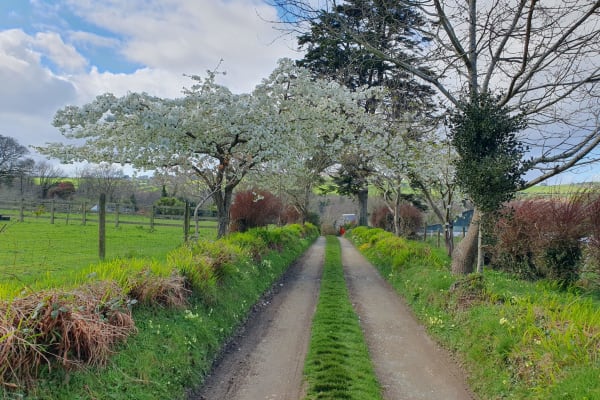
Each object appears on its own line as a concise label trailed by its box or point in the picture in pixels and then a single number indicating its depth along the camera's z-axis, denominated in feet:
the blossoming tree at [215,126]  29.27
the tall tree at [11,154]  127.95
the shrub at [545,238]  28.35
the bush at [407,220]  79.66
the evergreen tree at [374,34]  28.81
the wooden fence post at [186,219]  36.66
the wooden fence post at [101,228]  26.81
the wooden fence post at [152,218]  61.36
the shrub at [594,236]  26.17
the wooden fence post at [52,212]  60.95
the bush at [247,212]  54.60
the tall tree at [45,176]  130.36
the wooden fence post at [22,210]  61.46
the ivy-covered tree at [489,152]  23.21
